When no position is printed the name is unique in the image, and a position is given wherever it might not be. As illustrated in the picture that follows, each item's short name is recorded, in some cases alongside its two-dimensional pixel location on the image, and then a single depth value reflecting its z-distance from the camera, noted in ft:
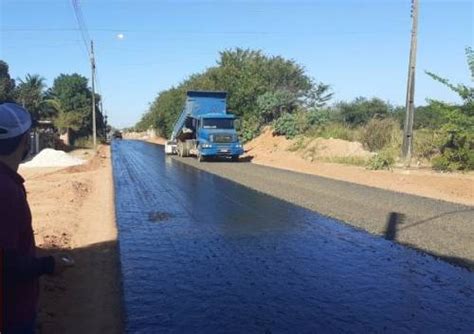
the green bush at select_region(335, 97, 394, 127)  218.57
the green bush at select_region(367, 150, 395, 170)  88.89
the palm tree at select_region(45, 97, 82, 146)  199.15
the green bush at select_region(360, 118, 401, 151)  115.83
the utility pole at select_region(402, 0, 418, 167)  86.99
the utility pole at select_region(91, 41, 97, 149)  161.07
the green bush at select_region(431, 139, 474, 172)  80.43
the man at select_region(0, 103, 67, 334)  9.74
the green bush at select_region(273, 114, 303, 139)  147.23
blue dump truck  116.67
